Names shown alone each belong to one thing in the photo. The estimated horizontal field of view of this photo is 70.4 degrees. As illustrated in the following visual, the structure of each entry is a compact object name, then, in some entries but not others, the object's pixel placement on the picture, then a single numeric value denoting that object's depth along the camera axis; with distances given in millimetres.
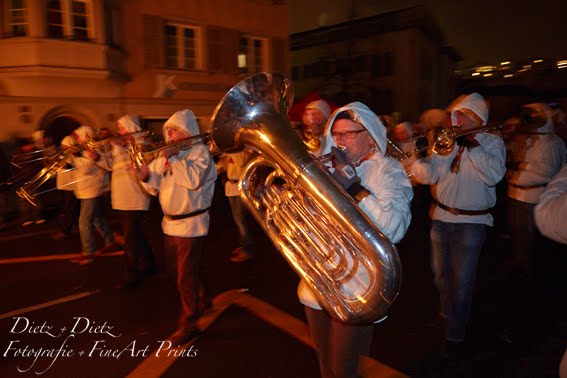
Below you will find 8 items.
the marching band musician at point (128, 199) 4484
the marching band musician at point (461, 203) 3080
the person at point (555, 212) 1409
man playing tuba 1929
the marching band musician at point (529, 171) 4500
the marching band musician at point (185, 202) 3336
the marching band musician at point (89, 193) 5340
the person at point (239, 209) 5602
